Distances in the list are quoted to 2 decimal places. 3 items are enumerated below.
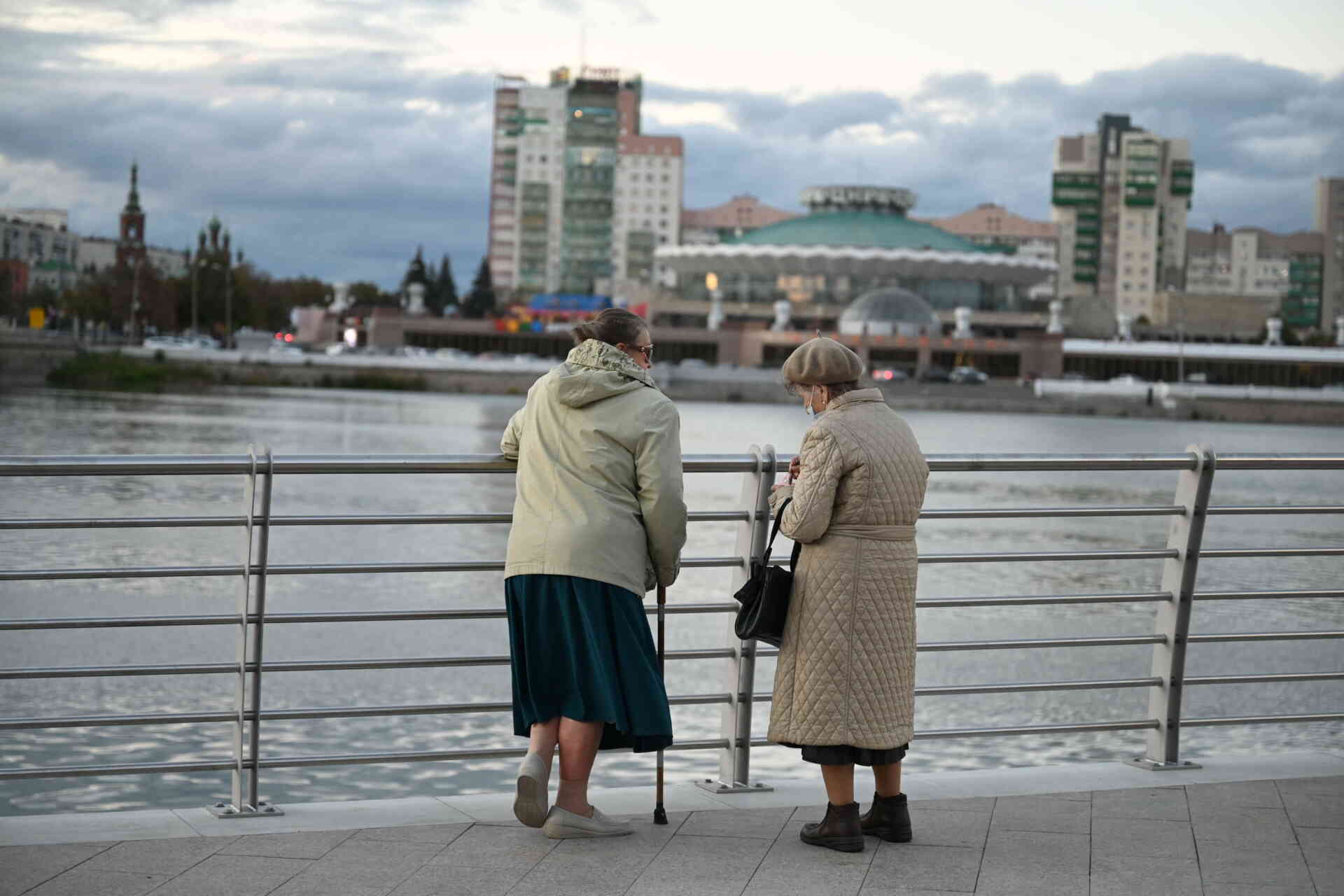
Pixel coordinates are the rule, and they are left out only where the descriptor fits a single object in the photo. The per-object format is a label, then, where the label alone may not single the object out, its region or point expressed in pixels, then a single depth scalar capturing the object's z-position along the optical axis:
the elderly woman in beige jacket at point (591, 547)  4.81
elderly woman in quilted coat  4.84
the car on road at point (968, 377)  106.81
